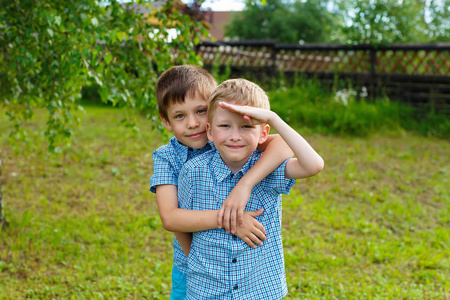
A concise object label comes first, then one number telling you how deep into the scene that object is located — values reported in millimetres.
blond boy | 1688
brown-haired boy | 1715
